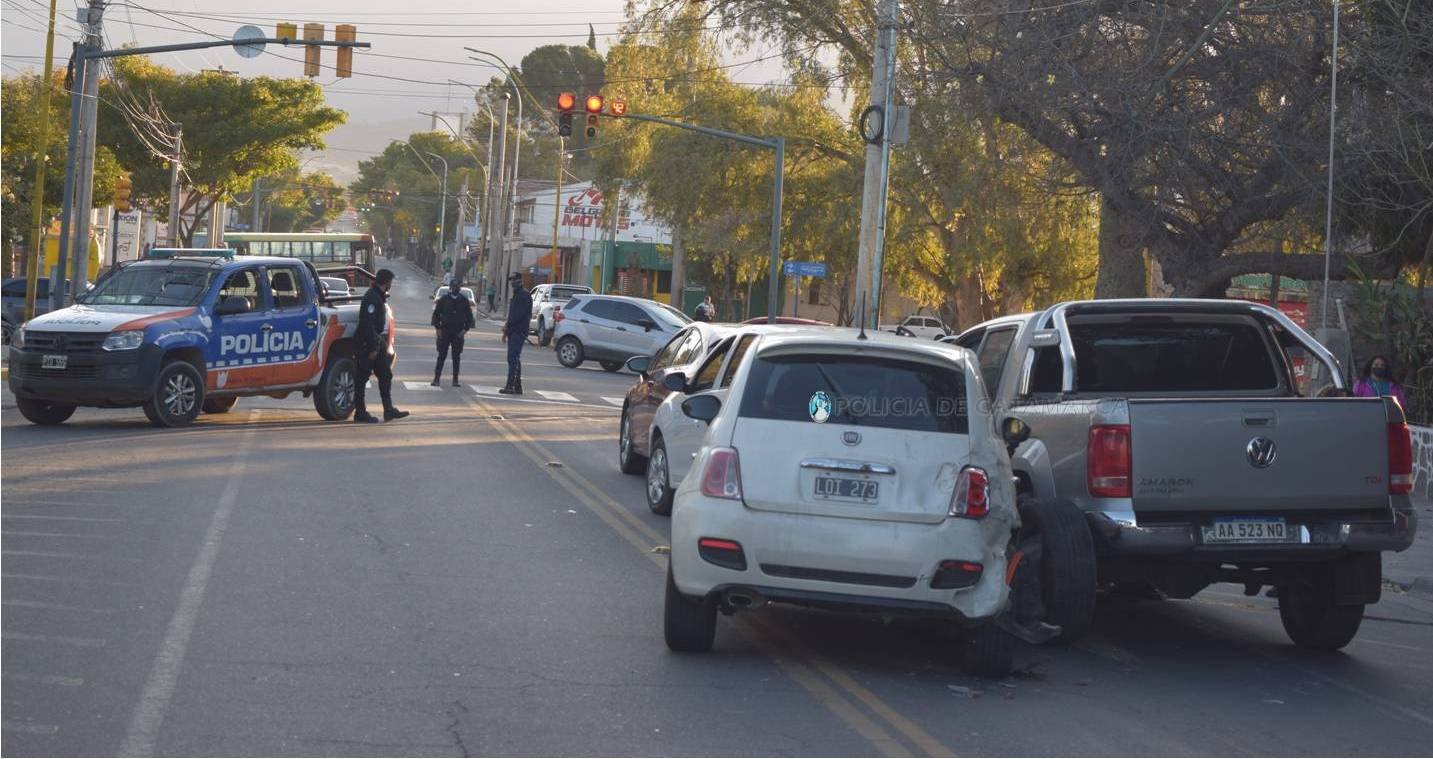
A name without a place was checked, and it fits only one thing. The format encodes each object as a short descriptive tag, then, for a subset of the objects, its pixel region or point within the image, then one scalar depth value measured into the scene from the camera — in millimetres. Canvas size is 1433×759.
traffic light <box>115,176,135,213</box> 36938
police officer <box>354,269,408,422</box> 19359
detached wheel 8375
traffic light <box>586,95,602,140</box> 31922
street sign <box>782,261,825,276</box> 41500
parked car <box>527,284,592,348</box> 48406
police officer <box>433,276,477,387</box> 25438
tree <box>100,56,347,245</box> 60938
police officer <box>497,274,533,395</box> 25250
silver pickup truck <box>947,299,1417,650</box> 8352
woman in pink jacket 17391
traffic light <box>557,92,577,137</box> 31434
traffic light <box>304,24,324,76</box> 30828
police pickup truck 17062
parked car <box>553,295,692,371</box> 37625
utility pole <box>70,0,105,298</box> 30625
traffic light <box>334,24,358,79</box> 29812
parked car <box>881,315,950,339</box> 55766
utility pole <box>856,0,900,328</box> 25422
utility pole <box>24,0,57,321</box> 30188
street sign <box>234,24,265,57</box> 30438
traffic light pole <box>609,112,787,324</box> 33156
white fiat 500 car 7590
